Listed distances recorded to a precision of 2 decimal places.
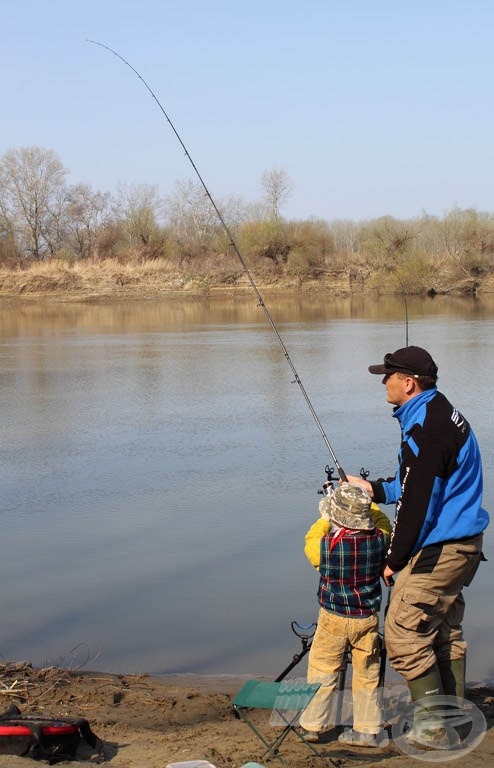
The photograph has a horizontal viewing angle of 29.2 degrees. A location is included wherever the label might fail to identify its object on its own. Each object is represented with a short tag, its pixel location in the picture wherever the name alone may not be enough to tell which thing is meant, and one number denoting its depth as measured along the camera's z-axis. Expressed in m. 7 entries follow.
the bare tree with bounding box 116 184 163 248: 47.41
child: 3.37
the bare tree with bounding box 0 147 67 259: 49.25
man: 3.28
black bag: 3.18
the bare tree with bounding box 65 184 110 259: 50.84
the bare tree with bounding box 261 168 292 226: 47.03
